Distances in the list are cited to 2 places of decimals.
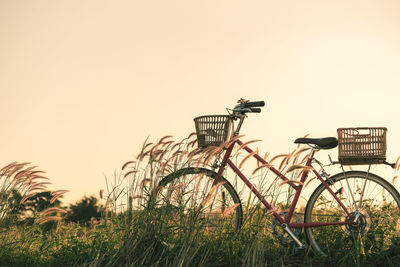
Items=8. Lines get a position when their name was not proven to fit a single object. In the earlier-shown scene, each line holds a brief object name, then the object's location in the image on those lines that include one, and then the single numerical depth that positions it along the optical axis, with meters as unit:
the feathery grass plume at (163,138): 4.70
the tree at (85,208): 28.12
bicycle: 4.57
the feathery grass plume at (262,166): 4.29
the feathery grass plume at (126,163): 4.61
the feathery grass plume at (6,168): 5.29
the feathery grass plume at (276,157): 4.66
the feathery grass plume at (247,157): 4.51
